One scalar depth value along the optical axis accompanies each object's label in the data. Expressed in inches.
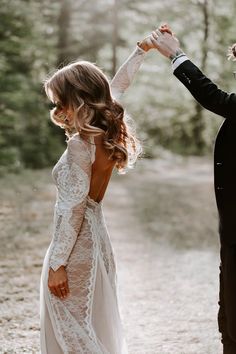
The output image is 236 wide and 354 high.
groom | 136.8
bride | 136.9
